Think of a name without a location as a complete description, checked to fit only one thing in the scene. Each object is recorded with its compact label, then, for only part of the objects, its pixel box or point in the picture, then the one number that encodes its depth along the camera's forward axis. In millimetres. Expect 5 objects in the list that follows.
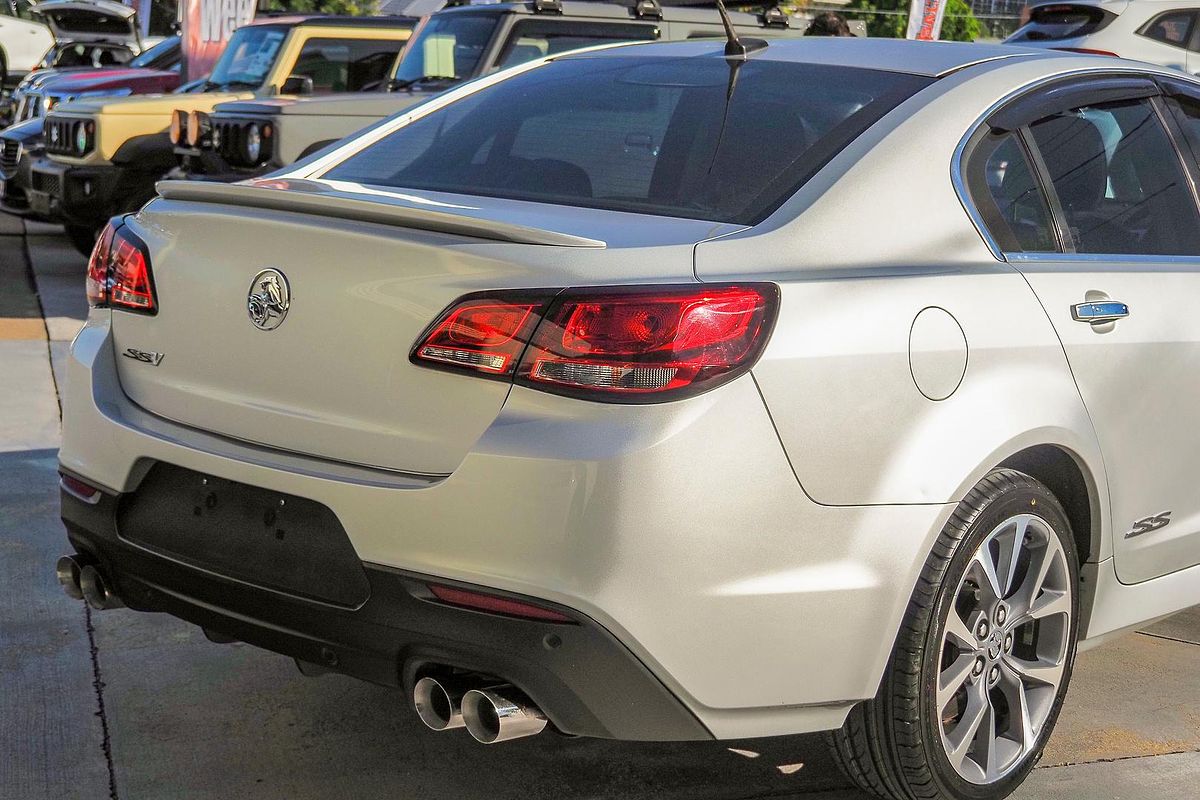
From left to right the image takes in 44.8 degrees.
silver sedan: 2316
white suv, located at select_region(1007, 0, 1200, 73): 12188
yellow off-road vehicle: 9516
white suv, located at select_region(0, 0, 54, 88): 25297
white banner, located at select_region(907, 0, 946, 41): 14312
